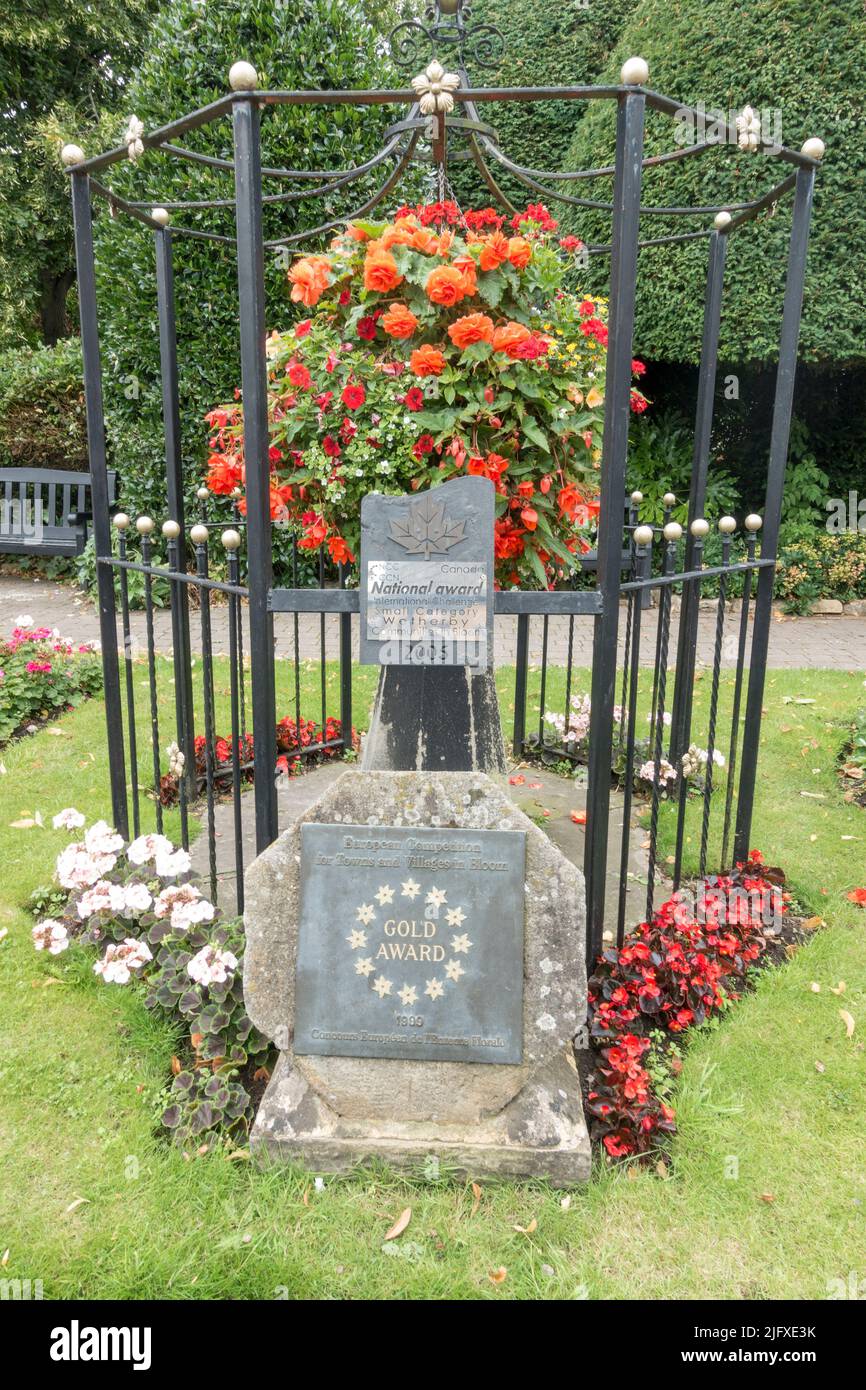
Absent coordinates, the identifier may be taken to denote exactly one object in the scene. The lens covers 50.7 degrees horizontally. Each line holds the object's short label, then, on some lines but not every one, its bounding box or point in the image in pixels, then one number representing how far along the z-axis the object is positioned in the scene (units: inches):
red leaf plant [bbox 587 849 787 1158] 97.2
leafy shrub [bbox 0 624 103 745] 220.1
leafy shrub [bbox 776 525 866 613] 361.1
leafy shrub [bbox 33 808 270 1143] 100.0
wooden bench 373.7
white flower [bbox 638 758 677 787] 171.2
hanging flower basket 98.0
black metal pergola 92.9
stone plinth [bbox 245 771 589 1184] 92.7
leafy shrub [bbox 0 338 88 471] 386.6
